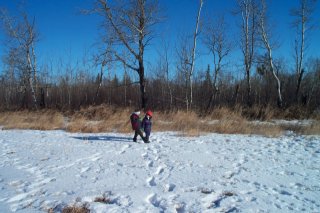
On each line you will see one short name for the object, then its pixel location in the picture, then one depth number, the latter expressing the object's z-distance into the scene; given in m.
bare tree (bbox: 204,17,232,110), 21.46
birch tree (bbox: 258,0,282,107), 17.05
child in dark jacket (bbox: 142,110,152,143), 8.36
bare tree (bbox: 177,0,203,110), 15.54
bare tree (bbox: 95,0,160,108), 14.77
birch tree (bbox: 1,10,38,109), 20.98
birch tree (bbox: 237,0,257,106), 18.55
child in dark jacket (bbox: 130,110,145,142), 8.38
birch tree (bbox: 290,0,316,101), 18.98
